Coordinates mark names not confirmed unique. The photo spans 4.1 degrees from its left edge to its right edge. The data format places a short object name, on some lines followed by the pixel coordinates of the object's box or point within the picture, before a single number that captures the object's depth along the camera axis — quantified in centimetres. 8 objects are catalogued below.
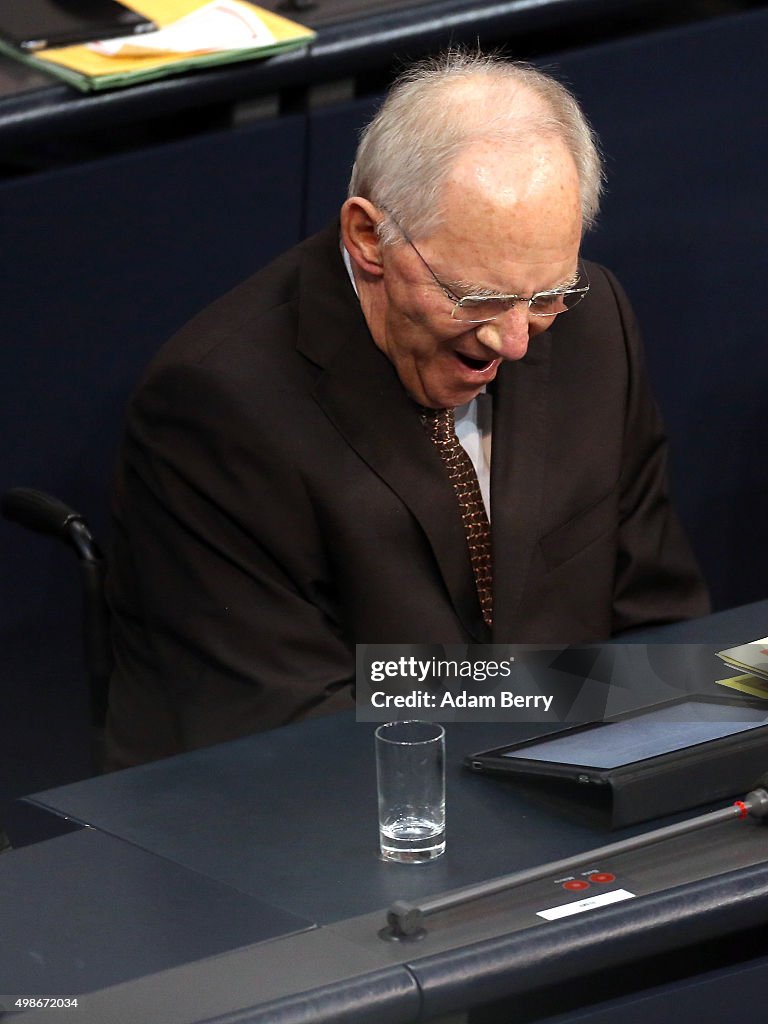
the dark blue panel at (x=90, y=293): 1035
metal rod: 914
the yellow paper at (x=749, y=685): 955
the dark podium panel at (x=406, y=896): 908
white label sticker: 916
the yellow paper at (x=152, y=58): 1027
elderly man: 982
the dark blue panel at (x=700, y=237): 1076
